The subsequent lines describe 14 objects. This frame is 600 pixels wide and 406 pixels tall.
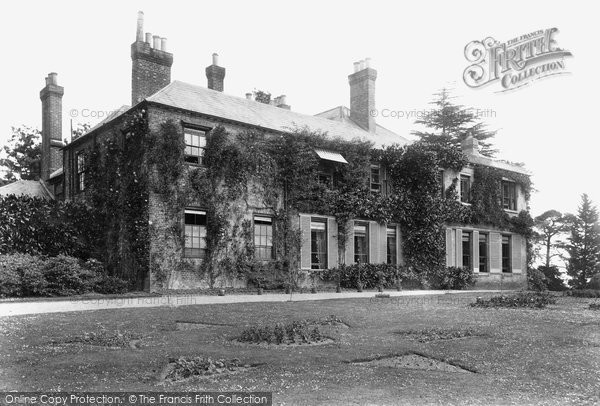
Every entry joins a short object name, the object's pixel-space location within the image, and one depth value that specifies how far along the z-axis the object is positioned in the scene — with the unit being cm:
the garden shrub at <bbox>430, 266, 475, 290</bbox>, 2541
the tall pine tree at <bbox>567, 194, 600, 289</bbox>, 3266
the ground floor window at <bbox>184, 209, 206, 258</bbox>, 1869
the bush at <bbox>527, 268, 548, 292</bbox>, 2979
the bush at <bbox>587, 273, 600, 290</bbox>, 2400
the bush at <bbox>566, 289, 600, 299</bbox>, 1907
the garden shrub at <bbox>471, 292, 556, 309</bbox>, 1461
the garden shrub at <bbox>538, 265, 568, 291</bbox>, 3278
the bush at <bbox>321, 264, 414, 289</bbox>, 2188
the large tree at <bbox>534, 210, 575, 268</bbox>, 3884
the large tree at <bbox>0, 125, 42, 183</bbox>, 3941
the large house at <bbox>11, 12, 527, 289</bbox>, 1850
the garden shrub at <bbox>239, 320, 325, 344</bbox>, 833
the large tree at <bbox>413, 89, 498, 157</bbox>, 4572
